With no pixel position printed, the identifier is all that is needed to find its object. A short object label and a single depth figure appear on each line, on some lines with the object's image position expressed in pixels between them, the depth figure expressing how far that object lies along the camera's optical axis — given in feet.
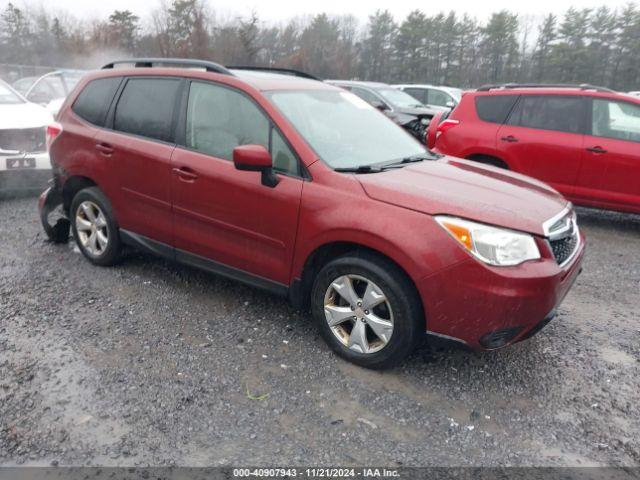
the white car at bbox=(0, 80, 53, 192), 22.20
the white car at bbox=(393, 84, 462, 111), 53.10
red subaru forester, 9.15
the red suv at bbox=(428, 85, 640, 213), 19.84
